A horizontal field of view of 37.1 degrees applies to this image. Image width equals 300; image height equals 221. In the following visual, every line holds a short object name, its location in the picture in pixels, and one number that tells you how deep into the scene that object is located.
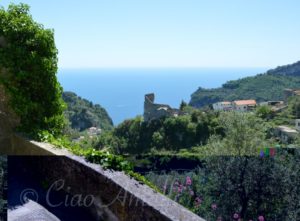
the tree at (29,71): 8.02
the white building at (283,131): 34.72
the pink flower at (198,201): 7.74
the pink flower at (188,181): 8.11
